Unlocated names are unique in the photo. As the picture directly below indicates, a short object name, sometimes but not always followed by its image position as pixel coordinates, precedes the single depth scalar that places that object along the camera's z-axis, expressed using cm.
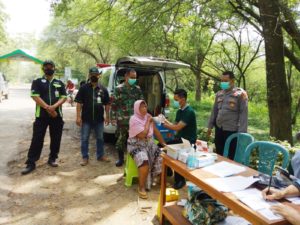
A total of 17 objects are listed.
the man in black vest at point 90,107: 403
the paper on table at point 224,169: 205
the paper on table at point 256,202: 146
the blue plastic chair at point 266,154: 251
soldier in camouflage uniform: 392
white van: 431
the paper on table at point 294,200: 157
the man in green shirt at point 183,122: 327
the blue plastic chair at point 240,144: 289
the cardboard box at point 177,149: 240
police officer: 337
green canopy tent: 1557
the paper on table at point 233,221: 223
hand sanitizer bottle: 220
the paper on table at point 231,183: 177
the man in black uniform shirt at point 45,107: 374
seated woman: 323
